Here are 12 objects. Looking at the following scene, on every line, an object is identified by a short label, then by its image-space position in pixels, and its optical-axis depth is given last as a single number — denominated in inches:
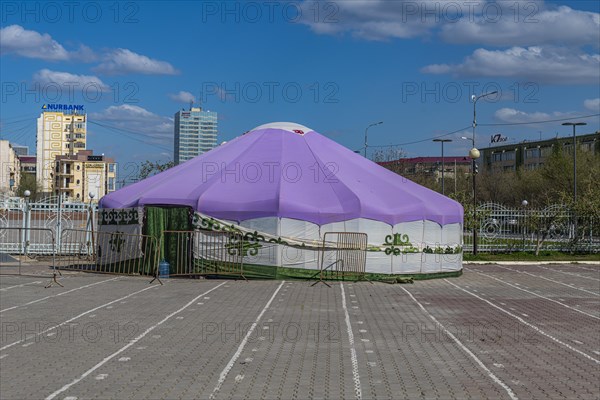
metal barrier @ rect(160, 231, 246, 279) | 812.6
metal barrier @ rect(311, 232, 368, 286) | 807.1
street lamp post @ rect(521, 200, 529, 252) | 1252.7
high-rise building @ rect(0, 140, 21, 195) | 3740.2
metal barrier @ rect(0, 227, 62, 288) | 1088.8
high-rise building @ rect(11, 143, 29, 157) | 6432.1
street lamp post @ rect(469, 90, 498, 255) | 1130.0
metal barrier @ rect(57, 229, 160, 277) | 834.8
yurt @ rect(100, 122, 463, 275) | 806.5
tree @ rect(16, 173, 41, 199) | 3251.5
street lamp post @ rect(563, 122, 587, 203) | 1610.0
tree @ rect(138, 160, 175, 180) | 2046.0
